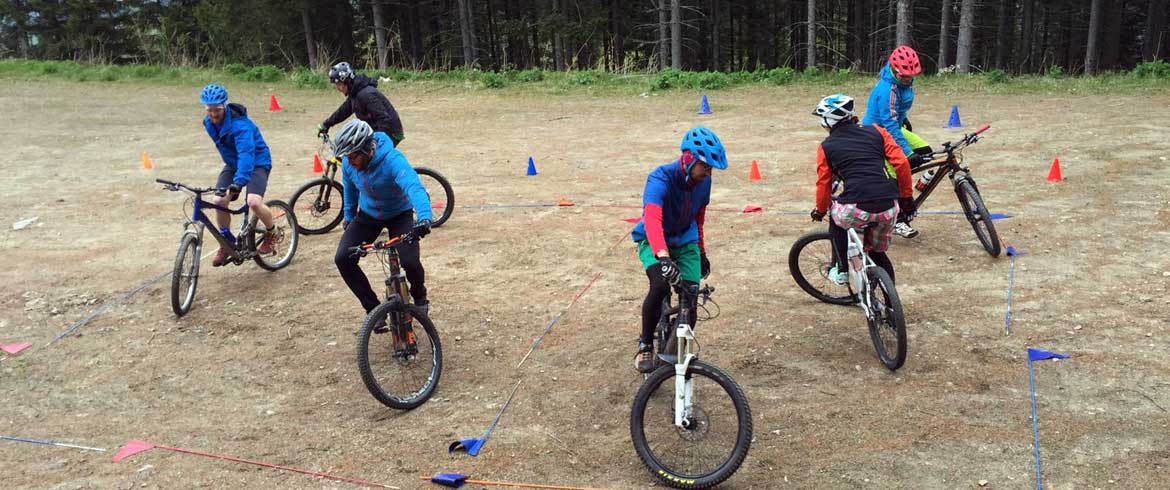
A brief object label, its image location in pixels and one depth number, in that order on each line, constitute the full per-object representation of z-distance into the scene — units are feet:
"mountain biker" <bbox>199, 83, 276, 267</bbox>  25.30
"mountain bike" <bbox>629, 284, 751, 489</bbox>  14.30
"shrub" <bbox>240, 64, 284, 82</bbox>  71.41
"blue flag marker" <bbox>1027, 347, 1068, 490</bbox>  15.35
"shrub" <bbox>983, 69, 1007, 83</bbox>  59.41
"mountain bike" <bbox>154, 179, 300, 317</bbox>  24.02
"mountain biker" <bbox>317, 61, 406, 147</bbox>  29.68
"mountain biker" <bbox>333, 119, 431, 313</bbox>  18.69
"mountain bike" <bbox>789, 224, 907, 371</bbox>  17.95
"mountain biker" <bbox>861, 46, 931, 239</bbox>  24.85
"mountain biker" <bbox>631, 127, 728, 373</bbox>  15.37
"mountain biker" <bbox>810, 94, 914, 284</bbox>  19.36
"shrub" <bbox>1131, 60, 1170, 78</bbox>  56.59
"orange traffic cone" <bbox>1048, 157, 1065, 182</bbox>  32.94
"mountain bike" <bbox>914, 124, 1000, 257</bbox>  24.73
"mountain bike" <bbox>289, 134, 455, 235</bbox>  30.91
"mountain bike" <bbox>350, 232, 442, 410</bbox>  17.82
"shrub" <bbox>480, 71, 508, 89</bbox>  66.54
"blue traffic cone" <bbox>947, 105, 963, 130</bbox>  45.59
